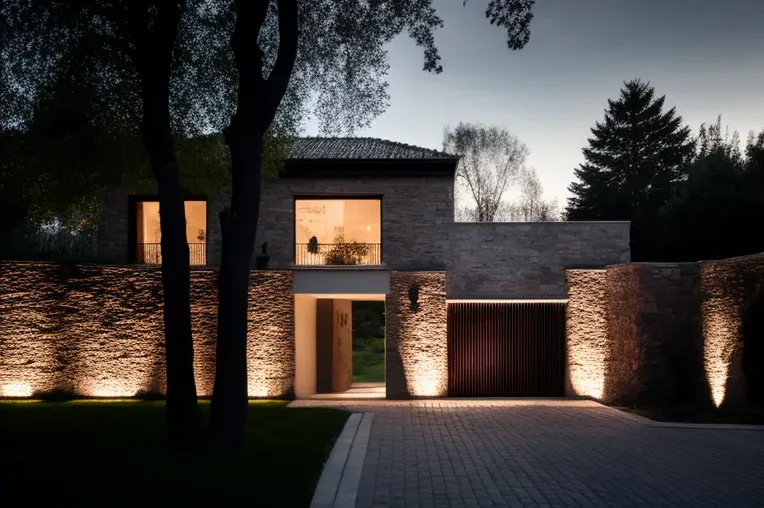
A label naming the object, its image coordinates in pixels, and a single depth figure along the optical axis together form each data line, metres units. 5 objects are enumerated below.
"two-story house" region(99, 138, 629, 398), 17.48
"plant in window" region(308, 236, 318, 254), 18.48
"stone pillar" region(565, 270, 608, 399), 17.05
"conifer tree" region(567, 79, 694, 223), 40.69
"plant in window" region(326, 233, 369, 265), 18.20
